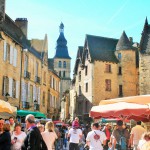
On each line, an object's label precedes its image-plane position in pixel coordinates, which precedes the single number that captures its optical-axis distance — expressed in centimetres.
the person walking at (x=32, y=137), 692
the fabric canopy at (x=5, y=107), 1184
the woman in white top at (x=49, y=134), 956
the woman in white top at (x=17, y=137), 878
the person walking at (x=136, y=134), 1024
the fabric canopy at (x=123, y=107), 872
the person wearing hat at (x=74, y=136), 1350
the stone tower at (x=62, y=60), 10962
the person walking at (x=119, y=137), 1053
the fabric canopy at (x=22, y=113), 1922
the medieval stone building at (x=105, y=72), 4544
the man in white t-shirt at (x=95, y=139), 968
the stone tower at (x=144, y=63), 3700
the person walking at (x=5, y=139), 715
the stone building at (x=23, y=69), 2611
